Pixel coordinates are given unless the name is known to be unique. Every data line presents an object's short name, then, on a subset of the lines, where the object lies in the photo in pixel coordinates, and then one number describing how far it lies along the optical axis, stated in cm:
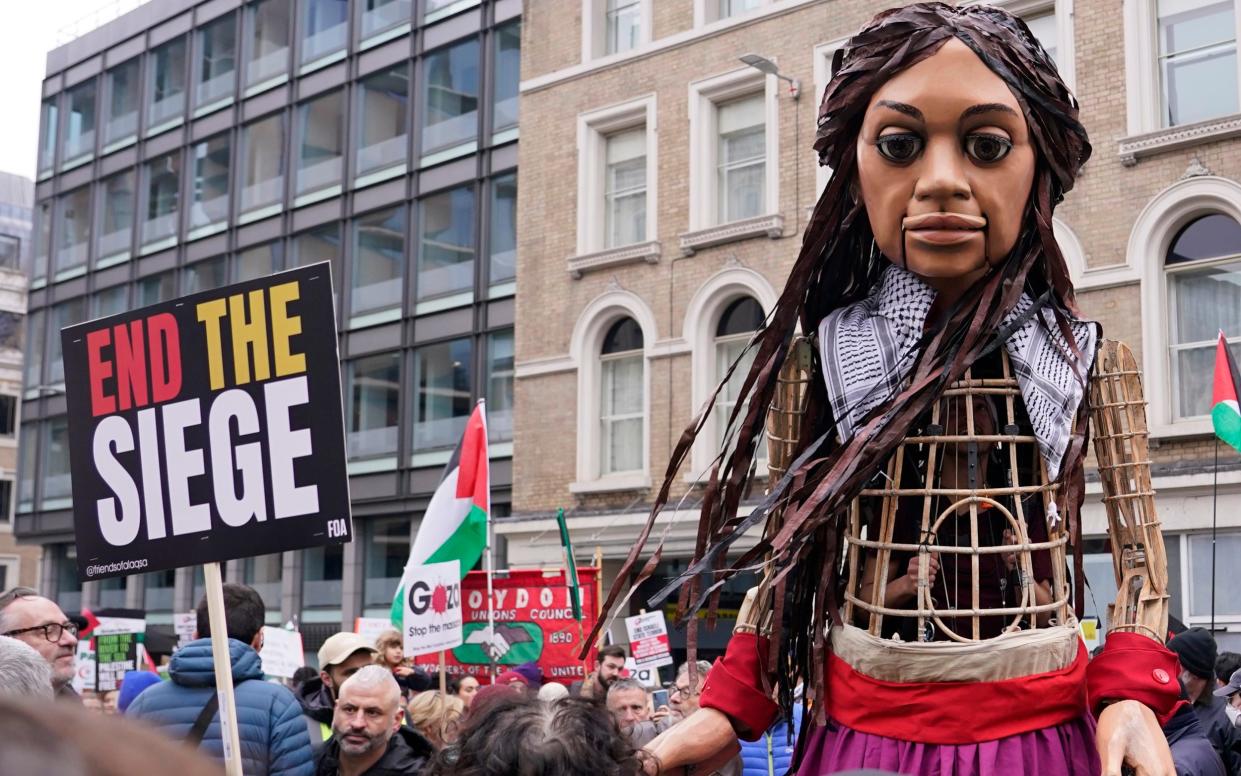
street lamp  1802
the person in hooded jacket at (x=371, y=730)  556
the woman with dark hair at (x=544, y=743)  224
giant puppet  283
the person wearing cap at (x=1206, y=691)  705
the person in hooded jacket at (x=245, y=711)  546
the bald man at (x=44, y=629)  509
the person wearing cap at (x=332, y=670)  711
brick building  1559
